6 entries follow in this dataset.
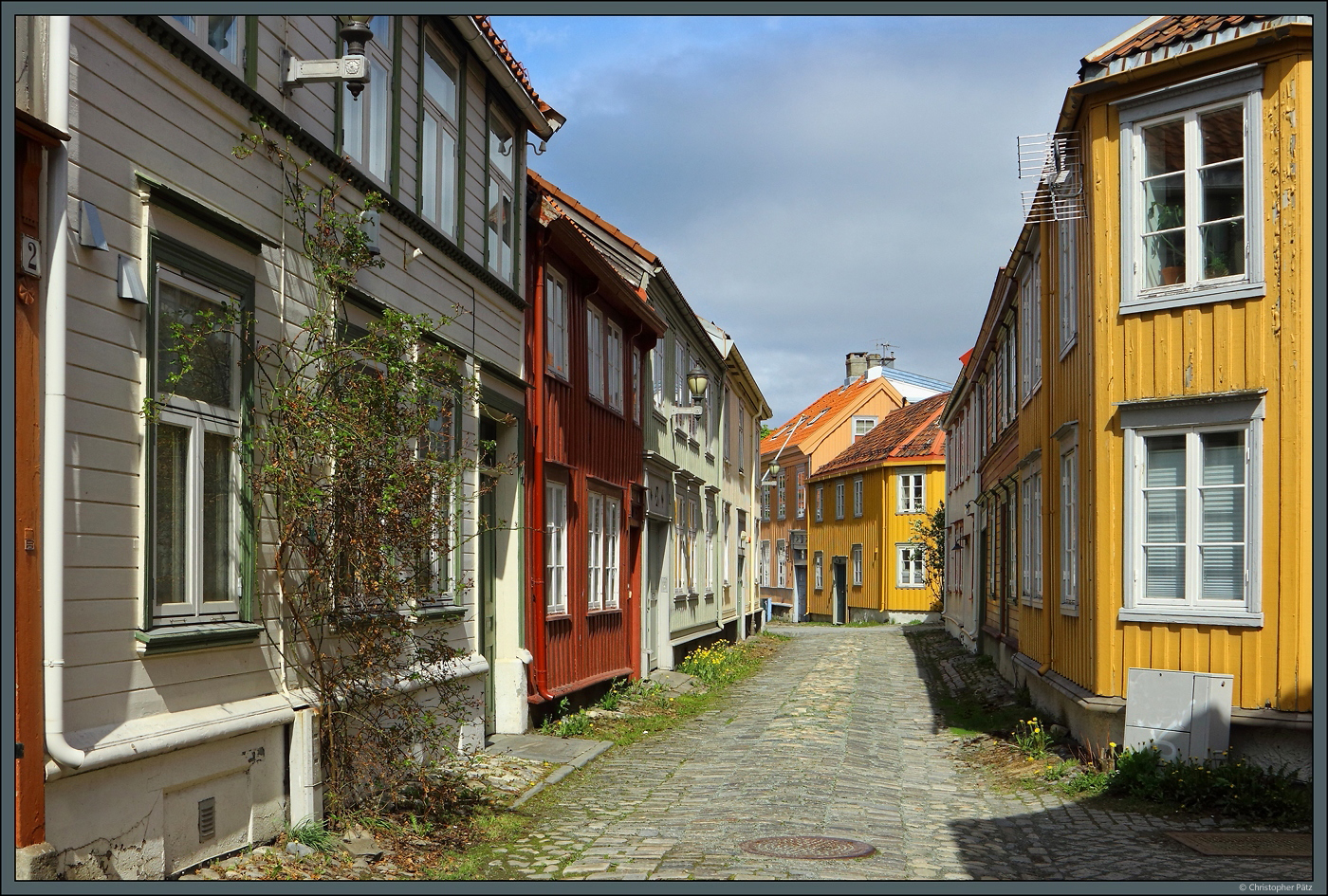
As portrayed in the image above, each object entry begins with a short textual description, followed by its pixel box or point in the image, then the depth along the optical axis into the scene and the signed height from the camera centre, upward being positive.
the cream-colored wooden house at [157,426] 5.68 +0.35
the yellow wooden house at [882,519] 42.19 -0.72
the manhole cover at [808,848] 8.05 -2.27
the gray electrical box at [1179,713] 10.15 -1.75
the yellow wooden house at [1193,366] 10.05 +1.13
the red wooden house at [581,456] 13.65 +0.51
